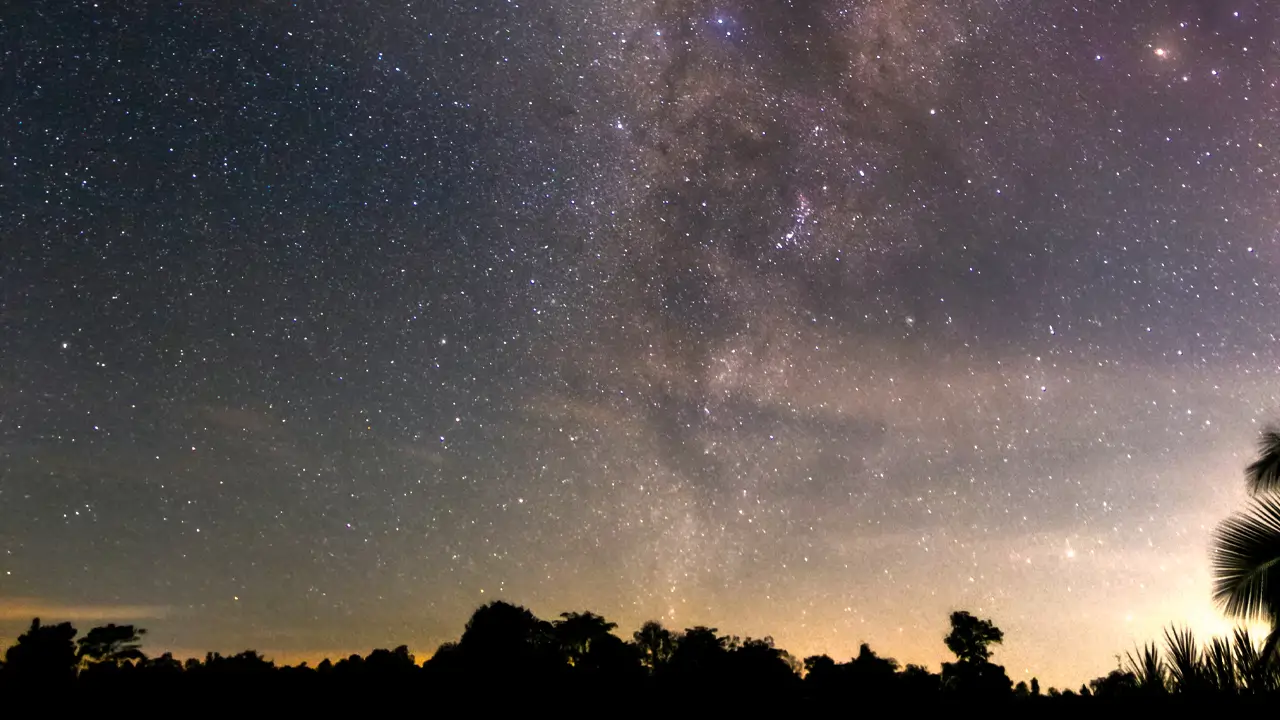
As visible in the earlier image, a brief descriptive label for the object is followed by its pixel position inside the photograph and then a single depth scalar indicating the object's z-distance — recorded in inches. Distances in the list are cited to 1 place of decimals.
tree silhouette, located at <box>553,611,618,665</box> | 1389.0
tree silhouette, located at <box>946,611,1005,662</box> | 1514.5
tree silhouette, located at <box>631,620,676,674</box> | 1571.1
